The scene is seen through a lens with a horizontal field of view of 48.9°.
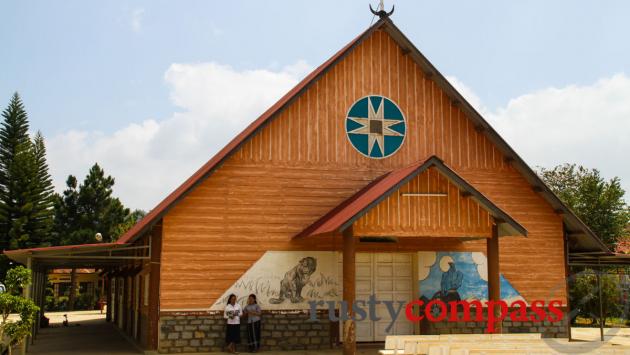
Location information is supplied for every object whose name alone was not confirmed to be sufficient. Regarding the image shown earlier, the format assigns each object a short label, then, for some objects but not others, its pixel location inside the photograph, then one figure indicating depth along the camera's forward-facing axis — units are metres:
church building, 15.21
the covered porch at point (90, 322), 16.05
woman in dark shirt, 16.22
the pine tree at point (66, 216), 50.84
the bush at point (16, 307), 13.89
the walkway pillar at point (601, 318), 18.52
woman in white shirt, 15.95
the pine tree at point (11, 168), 39.81
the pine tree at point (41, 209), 40.62
